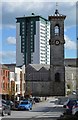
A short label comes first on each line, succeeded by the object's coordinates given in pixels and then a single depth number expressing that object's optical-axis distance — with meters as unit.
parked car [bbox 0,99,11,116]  31.25
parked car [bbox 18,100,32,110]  42.75
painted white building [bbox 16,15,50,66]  150.25
